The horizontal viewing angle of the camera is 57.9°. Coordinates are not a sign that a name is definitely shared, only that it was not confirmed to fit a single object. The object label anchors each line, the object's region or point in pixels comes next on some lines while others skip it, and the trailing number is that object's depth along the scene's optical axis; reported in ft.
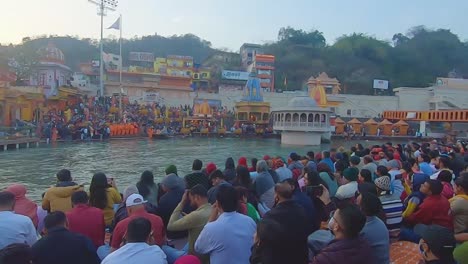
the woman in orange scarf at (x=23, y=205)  16.70
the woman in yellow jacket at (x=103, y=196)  17.89
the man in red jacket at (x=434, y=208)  15.85
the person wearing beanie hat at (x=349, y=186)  17.92
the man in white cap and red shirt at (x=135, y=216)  12.59
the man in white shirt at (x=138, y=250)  9.72
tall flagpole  129.86
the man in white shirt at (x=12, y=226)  12.41
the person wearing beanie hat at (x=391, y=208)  16.10
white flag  133.20
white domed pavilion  112.06
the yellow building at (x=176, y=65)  206.95
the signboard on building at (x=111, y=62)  186.54
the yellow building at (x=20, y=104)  100.12
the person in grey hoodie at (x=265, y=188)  21.24
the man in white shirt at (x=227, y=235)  11.55
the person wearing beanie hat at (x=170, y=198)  17.61
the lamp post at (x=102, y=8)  131.51
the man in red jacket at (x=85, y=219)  14.23
